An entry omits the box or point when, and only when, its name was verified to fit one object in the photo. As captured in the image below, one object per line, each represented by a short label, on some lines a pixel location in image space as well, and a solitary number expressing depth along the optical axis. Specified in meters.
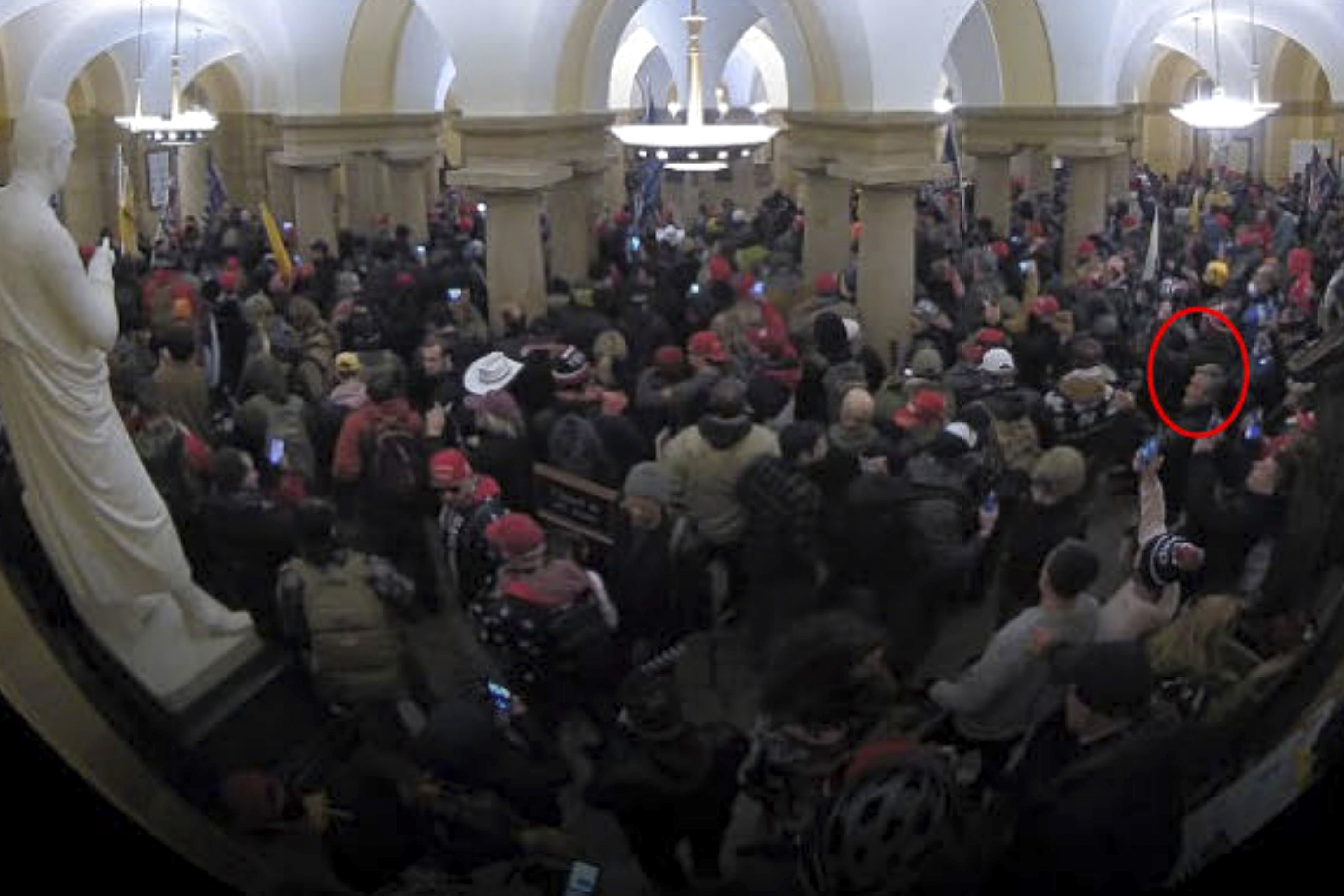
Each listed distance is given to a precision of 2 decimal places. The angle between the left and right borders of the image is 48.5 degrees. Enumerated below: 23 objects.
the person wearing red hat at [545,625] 4.72
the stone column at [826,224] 10.52
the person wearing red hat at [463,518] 4.82
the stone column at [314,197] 9.66
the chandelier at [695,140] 6.89
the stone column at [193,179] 6.03
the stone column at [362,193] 12.20
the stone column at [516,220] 7.91
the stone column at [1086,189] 9.97
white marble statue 4.33
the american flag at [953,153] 10.46
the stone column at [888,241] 8.44
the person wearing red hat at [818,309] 6.39
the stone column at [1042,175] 16.06
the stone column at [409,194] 12.30
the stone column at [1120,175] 13.90
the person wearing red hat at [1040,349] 5.66
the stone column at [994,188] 12.62
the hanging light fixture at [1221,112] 10.56
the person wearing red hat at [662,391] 5.23
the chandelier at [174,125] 5.60
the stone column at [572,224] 10.22
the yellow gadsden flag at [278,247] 5.99
